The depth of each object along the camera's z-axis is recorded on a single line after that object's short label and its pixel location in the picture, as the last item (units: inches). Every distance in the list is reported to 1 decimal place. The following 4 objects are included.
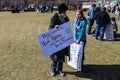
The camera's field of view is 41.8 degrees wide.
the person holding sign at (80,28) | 173.7
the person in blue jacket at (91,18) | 328.4
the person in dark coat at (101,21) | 289.1
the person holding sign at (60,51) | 162.3
